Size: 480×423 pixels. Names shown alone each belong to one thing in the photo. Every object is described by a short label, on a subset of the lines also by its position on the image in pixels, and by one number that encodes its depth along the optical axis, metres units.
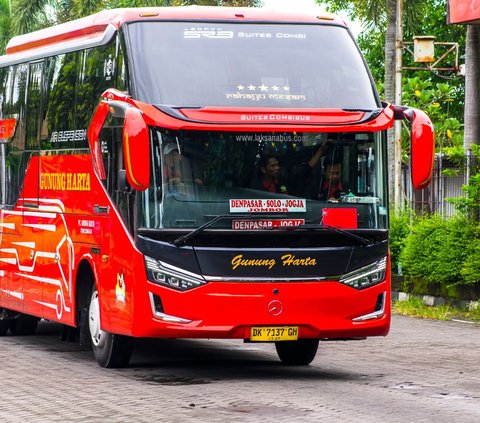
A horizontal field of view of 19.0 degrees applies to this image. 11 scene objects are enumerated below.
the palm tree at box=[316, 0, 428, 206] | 29.33
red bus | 13.30
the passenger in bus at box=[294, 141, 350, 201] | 13.68
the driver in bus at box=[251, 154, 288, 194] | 13.56
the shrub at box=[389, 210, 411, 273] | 25.94
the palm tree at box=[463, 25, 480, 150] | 25.31
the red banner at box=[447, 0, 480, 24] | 23.33
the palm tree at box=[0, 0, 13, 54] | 70.78
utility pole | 29.59
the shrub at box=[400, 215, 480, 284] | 22.06
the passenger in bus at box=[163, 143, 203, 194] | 13.31
